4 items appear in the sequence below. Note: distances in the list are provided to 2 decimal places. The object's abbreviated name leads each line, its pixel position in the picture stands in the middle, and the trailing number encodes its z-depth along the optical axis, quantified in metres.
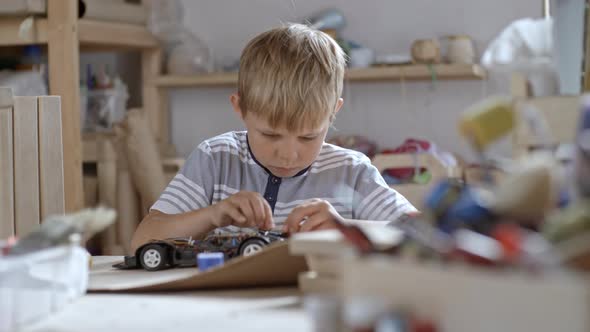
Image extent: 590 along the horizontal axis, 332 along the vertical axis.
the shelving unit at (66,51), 2.51
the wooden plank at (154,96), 3.15
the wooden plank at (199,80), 2.97
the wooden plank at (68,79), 2.52
